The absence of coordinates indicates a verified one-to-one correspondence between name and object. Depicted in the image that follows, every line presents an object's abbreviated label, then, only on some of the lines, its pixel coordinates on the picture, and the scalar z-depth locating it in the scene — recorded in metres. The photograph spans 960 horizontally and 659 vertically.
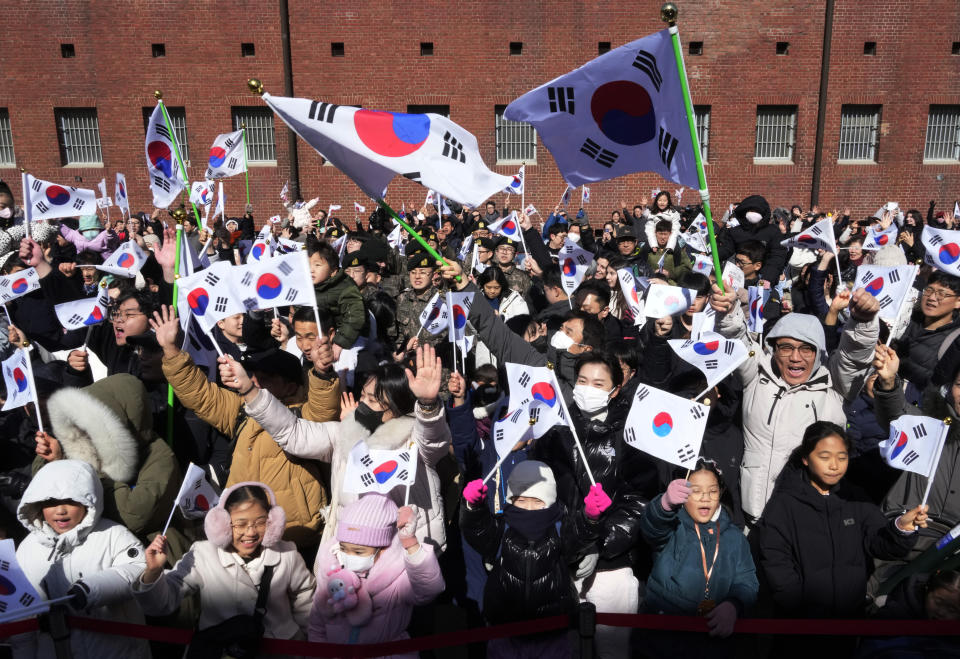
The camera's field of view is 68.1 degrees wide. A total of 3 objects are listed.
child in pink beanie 2.84
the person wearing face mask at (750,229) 9.01
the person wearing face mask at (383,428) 3.11
